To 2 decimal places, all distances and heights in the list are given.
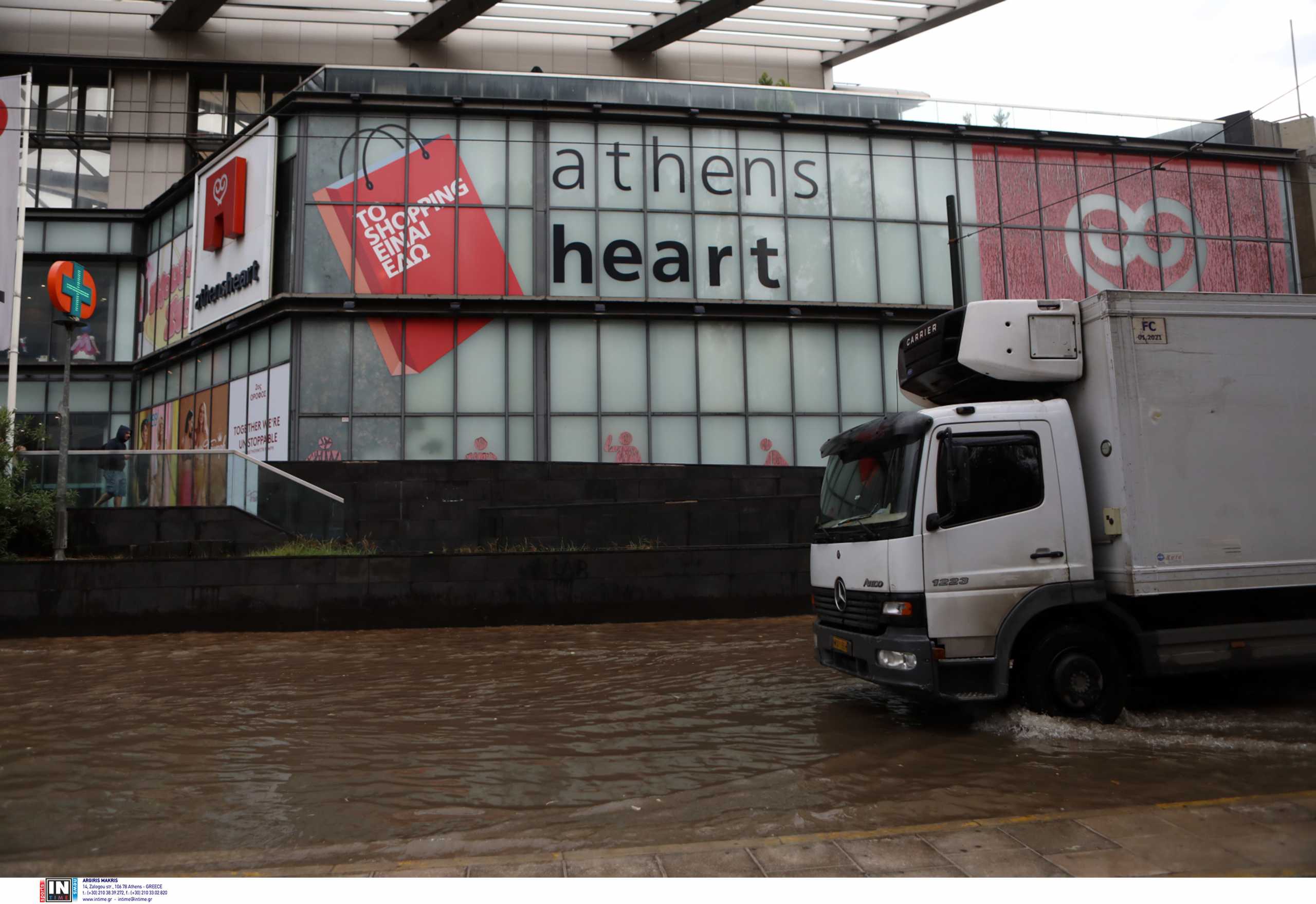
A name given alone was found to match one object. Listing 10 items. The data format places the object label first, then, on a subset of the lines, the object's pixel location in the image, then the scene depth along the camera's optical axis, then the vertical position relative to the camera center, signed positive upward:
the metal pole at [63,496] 15.04 +1.00
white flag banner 17.88 +7.22
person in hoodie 15.84 +1.35
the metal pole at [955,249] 15.95 +5.21
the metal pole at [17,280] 18.55 +5.94
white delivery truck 6.91 +0.17
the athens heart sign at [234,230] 23.89 +8.89
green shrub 14.76 +0.72
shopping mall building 22.94 +7.96
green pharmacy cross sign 17.61 +5.24
